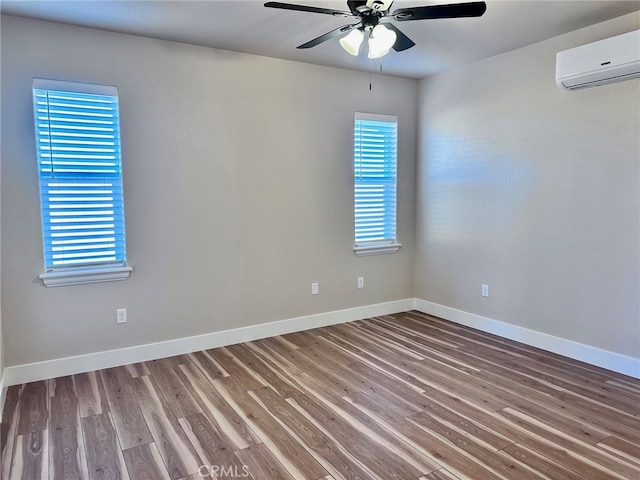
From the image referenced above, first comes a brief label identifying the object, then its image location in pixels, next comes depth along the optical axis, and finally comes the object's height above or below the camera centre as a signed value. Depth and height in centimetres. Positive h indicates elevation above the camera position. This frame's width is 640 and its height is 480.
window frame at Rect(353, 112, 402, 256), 450 +2
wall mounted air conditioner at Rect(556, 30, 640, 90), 276 +97
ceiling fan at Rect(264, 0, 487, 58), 220 +101
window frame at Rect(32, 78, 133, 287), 307 -17
